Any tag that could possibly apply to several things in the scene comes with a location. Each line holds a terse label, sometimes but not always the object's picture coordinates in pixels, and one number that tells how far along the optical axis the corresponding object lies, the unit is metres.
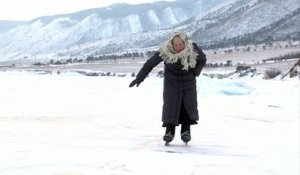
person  6.76
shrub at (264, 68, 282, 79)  34.04
